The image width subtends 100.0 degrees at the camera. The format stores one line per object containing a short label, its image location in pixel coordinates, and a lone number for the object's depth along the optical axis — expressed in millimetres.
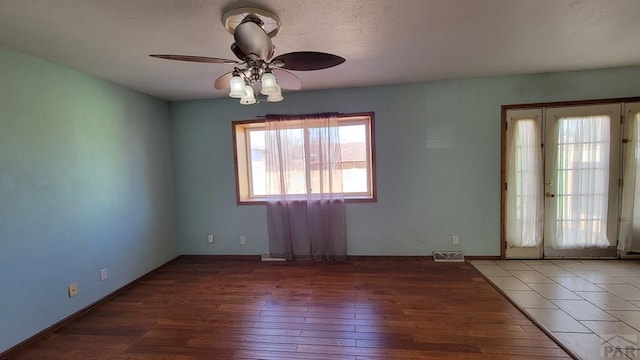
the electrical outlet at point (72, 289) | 2539
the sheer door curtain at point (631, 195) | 3223
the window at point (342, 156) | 3699
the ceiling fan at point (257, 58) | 1663
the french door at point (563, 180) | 3301
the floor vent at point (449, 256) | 3613
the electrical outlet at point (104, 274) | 2867
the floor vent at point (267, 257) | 3922
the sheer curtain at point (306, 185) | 3660
